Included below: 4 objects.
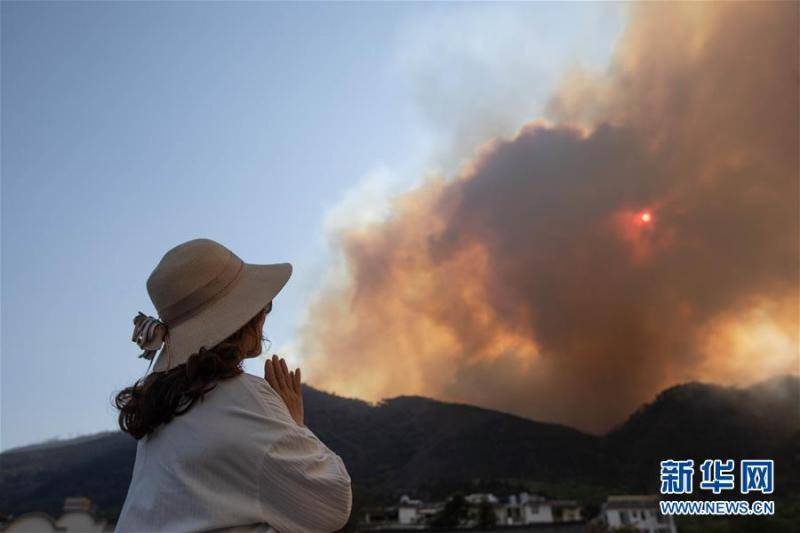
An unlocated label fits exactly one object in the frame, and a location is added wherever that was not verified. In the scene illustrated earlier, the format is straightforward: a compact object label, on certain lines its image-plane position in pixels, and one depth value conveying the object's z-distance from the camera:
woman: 1.21
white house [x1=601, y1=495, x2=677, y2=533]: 38.44
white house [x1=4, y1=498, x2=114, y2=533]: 13.09
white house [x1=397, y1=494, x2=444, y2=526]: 41.67
